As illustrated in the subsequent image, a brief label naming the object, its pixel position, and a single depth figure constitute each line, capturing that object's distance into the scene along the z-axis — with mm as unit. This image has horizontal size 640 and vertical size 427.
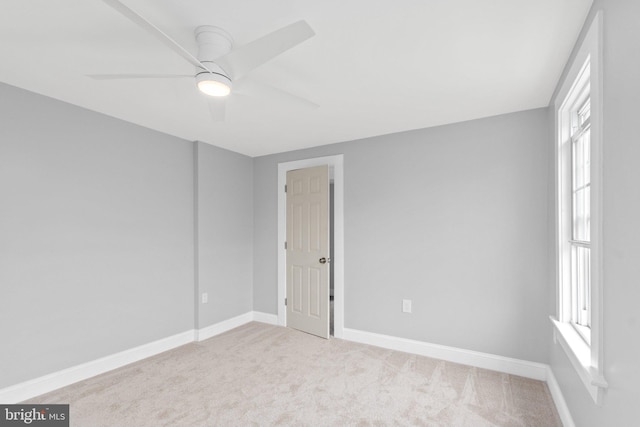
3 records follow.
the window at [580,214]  1330
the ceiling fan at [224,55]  1266
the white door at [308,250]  3715
